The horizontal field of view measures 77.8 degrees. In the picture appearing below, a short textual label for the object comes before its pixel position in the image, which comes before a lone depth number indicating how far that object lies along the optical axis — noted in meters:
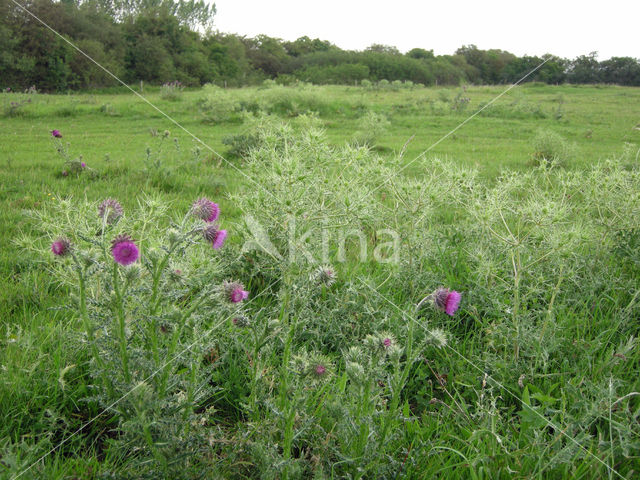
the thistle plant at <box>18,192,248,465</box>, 1.27
